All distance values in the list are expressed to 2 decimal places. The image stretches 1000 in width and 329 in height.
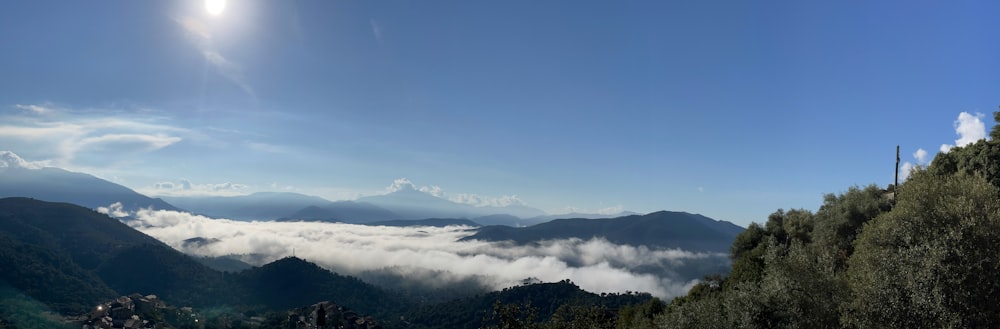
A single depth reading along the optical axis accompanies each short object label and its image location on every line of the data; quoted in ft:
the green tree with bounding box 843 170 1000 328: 68.85
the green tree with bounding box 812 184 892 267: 160.25
